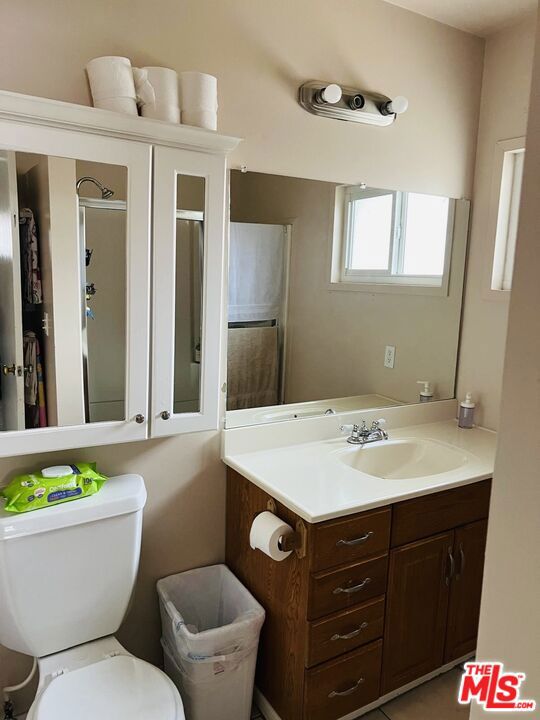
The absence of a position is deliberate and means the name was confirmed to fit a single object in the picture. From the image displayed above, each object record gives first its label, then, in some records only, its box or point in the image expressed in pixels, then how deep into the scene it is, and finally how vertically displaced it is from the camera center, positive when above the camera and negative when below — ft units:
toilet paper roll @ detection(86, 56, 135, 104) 4.76 +1.77
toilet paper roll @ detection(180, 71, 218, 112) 5.11 +1.80
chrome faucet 6.77 -1.91
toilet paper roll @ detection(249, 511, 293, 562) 5.02 -2.40
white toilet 4.37 -3.01
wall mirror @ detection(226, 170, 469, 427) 6.15 -0.16
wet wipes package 4.65 -1.93
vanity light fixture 6.03 +2.12
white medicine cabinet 4.57 +0.06
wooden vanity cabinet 5.10 -3.24
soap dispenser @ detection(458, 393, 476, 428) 7.79 -1.81
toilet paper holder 4.96 -2.44
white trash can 5.18 -3.75
